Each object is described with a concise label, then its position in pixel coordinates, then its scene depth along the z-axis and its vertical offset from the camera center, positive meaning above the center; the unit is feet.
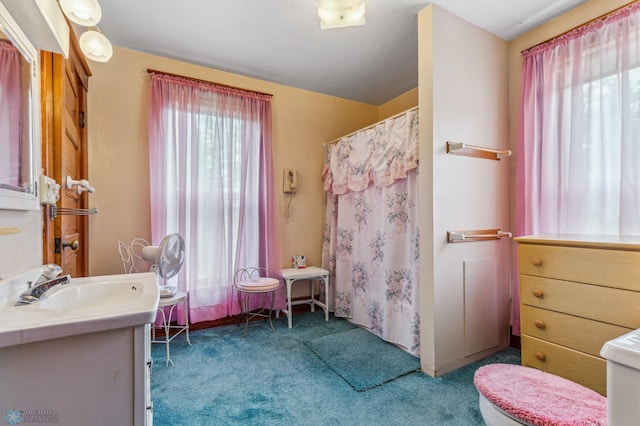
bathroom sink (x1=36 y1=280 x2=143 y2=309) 3.76 -1.14
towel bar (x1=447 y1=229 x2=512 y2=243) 6.52 -0.58
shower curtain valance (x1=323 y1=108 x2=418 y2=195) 7.41 +1.76
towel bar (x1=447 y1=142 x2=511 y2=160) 6.56 +1.51
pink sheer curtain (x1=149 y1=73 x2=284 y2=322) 8.50 +0.98
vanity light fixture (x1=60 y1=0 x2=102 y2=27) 3.92 +2.90
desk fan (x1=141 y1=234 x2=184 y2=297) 6.45 -1.00
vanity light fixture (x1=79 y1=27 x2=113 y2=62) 4.93 +3.01
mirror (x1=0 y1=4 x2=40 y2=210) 3.43 +1.33
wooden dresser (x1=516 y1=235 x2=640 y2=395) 4.33 -1.50
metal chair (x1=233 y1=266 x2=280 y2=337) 8.56 -2.25
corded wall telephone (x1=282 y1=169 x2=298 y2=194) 10.49 +1.20
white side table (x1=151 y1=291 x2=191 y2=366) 6.97 -2.87
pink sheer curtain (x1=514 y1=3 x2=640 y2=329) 5.63 +1.76
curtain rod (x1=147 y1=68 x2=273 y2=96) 8.41 +4.28
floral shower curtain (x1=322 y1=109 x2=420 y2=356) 7.47 -0.52
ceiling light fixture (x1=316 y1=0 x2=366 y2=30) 5.27 +3.86
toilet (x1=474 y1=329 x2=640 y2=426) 2.11 -2.33
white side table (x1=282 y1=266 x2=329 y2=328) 9.35 -2.22
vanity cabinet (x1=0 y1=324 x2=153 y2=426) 2.35 -1.47
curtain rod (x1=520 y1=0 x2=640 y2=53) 5.75 +4.16
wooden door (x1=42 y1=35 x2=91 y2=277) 4.84 +1.35
